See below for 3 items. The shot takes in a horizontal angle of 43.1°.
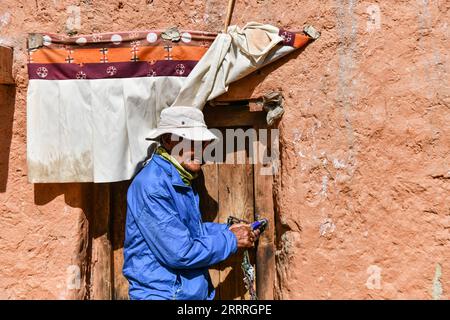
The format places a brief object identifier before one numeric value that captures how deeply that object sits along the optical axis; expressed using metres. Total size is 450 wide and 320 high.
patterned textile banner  3.00
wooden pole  2.99
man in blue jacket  2.62
